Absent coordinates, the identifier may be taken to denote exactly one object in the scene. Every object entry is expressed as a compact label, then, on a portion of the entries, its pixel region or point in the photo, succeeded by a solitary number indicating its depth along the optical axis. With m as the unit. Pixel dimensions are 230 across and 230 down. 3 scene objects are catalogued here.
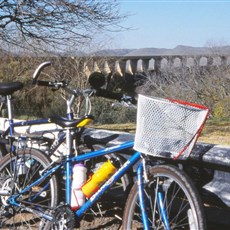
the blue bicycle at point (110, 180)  3.22
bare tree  9.54
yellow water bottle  3.76
